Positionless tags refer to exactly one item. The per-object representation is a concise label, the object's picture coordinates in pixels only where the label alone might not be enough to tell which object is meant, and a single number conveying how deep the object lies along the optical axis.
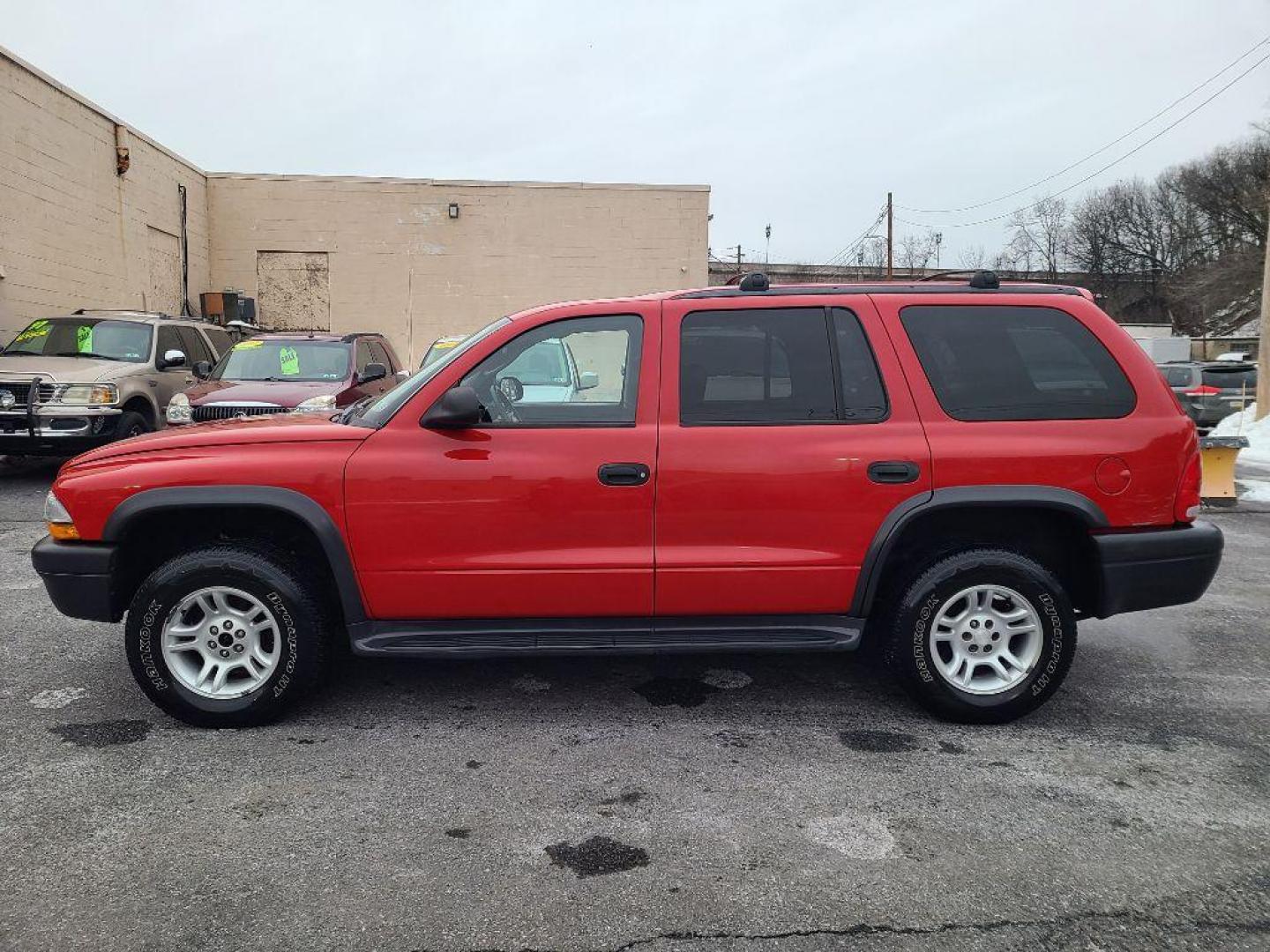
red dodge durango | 3.61
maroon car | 8.48
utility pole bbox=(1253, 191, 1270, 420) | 15.31
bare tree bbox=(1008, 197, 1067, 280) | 71.56
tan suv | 8.80
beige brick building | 19.59
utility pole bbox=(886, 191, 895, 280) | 39.72
